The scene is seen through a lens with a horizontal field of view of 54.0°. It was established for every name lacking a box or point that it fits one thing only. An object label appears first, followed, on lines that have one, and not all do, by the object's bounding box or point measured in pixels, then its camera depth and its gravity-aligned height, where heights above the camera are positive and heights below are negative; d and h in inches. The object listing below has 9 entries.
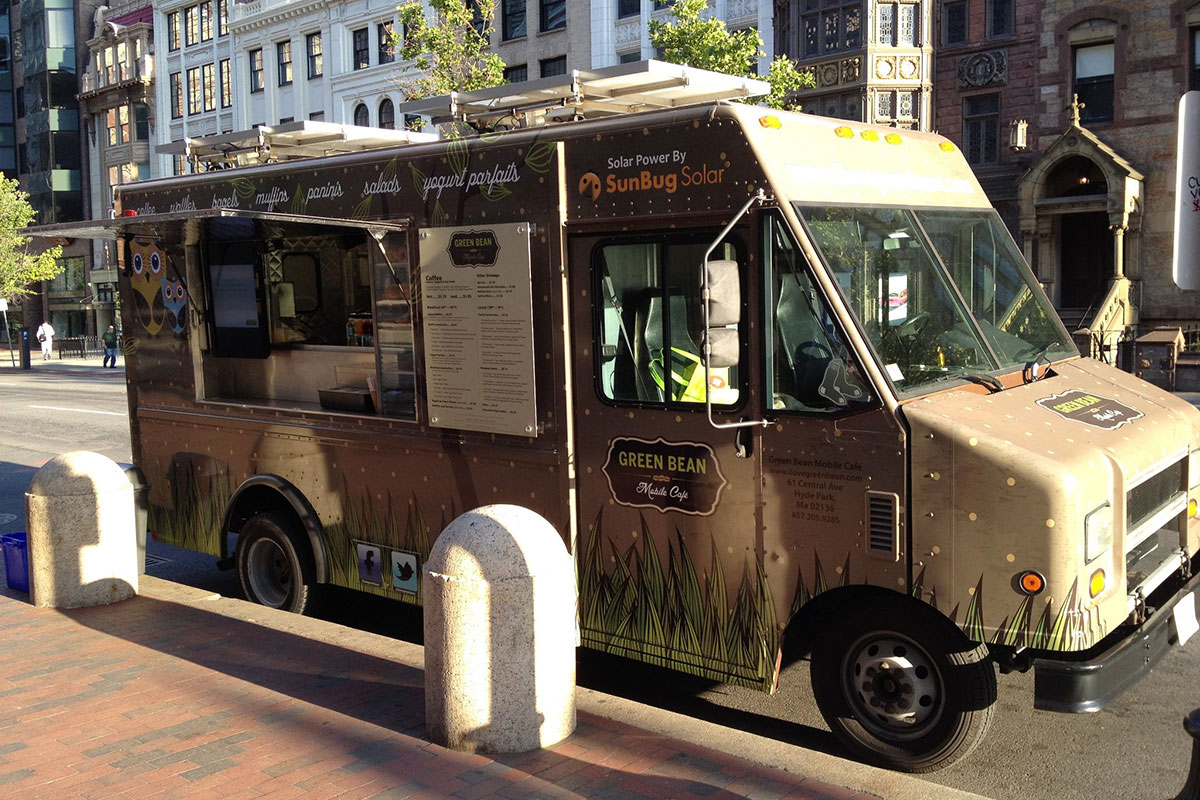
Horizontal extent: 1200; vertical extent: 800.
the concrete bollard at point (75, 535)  294.5 -59.0
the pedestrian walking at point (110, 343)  1606.8 -61.3
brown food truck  191.8 -25.5
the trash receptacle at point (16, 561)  314.0 -69.2
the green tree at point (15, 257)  1914.4 +72.3
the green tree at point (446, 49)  1135.6 +234.7
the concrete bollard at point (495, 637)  193.3 -57.5
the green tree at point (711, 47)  897.3 +180.8
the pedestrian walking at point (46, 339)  1958.5 -64.7
